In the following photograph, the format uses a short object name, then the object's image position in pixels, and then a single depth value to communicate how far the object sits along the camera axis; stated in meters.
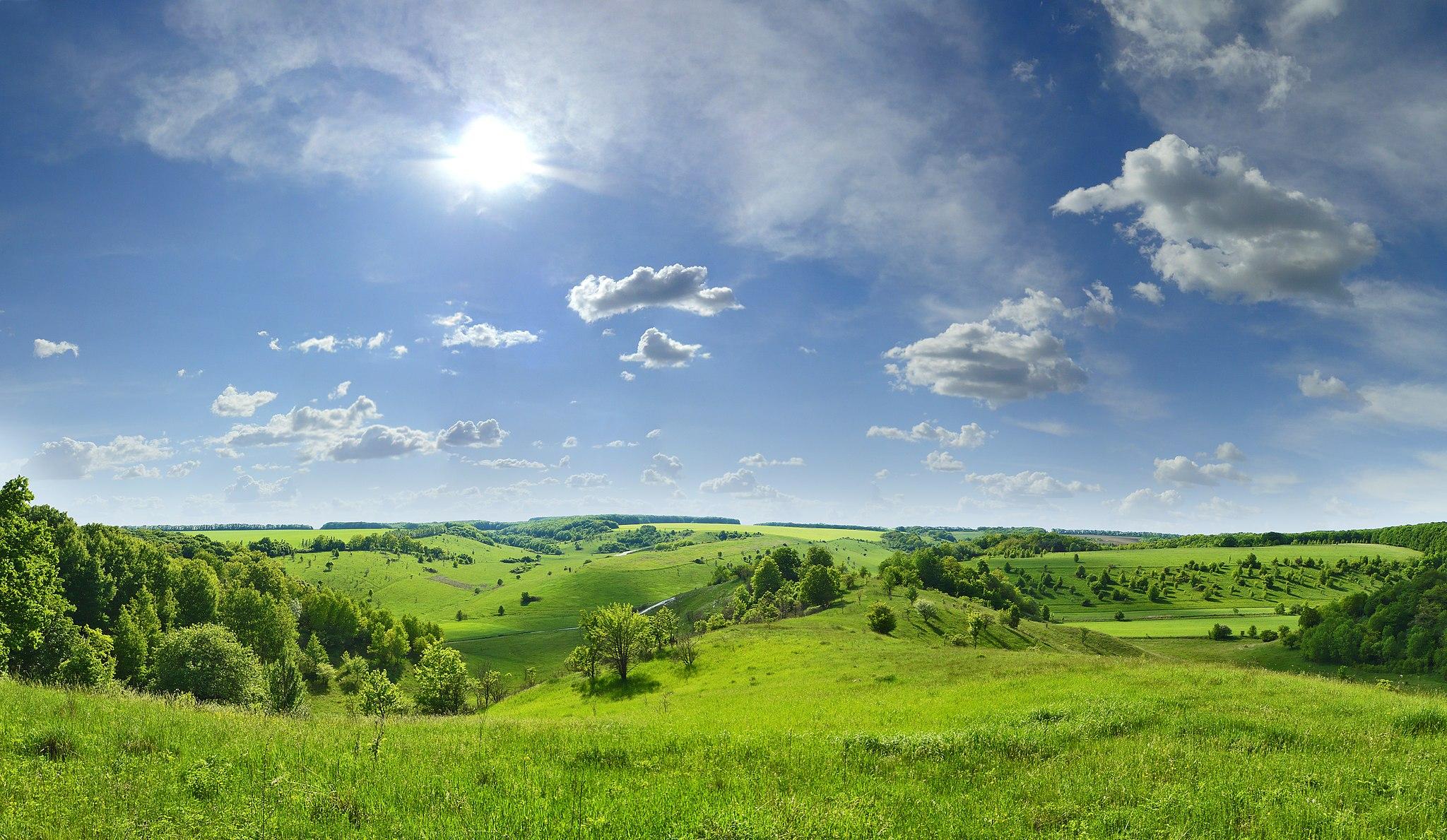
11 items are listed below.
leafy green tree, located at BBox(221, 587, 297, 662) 123.12
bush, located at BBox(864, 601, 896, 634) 96.19
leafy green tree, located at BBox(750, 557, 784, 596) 161.73
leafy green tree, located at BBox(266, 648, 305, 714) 84.94
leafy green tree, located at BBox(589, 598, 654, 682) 85.81
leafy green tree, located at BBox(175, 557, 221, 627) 124.56
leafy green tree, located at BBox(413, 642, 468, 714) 72.50
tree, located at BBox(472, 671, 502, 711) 107.81
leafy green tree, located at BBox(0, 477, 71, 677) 35.78
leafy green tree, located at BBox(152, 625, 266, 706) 74.00
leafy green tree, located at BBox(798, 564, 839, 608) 140.12
